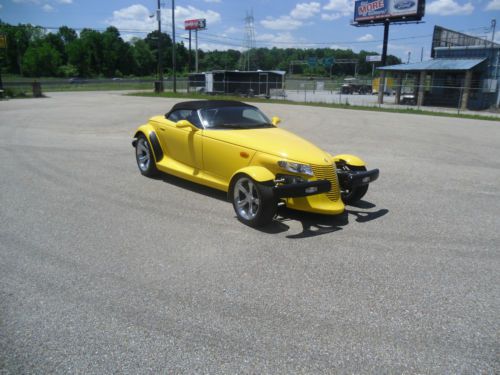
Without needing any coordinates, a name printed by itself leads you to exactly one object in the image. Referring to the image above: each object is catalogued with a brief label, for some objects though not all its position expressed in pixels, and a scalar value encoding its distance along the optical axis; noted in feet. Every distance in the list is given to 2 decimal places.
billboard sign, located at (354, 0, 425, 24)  139.85
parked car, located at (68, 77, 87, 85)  220.92
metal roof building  108.78
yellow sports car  17.44
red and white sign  232.53
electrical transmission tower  292.45
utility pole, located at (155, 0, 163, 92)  140.46
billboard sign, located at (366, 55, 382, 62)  269.32
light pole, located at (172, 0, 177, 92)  149.92
